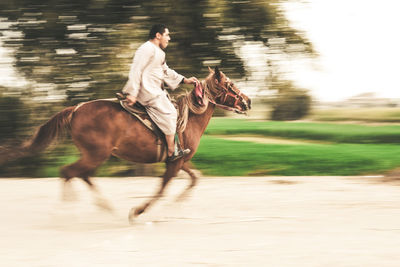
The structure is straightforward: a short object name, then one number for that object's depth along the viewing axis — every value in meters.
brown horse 13.87
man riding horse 13.68
